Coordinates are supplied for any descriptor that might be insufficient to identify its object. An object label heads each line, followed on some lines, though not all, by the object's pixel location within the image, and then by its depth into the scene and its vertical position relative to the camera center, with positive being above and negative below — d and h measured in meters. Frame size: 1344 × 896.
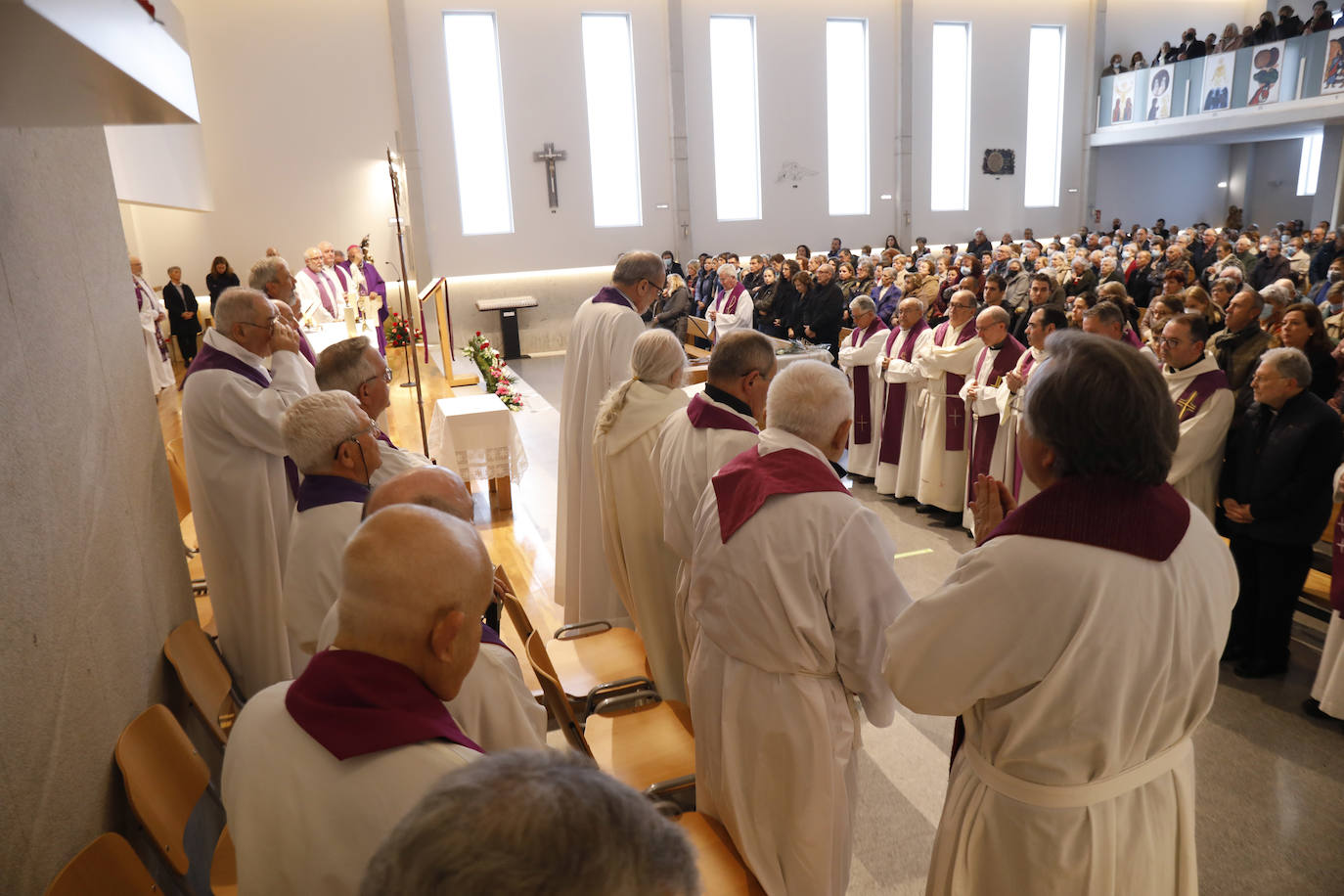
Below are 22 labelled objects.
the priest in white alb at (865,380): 8.16 -1.45
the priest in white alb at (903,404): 7.45 -1.56
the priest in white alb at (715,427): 3.07 -0.68
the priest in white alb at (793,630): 2.40 -1.10
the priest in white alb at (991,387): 6.34 -1.21
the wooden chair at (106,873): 1.87 -1.32
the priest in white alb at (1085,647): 1.67 -0.84
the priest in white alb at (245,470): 3.65 -0.90
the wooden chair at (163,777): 2.35 -1.45
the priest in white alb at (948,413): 6.88 -1.52
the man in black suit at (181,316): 14.49 -0.96
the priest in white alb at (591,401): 4.54 -0.86
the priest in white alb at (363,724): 1.28 -0.70
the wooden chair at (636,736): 2.71 -1.72
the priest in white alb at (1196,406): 4.77 -1.06
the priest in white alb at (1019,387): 5.87 -1.15
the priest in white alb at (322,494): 2.45 -0.69
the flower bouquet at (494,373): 8.44 -1.30
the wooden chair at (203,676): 3.09 -1.53
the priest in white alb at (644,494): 3.79 -1.11
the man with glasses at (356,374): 3.22 -0.45
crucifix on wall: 18.12 +1.60
